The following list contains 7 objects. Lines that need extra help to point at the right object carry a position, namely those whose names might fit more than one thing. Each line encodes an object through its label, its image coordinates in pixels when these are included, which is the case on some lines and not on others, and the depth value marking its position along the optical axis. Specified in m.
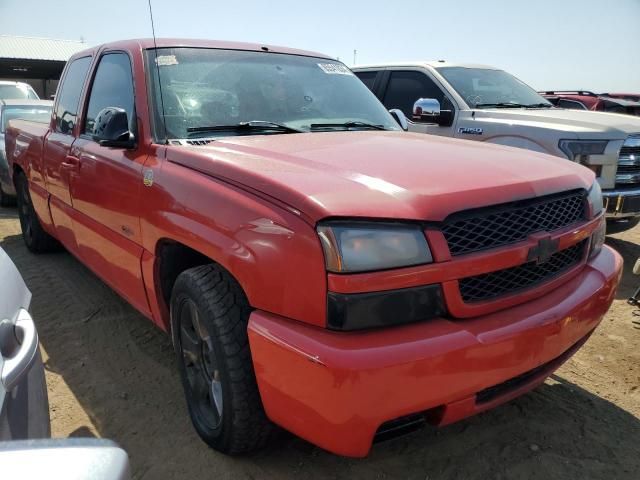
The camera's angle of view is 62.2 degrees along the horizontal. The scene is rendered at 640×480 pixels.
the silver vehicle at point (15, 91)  12.46
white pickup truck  4.89
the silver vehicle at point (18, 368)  1.39
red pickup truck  1.73
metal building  28.28
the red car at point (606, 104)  11.36
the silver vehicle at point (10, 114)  7.56
